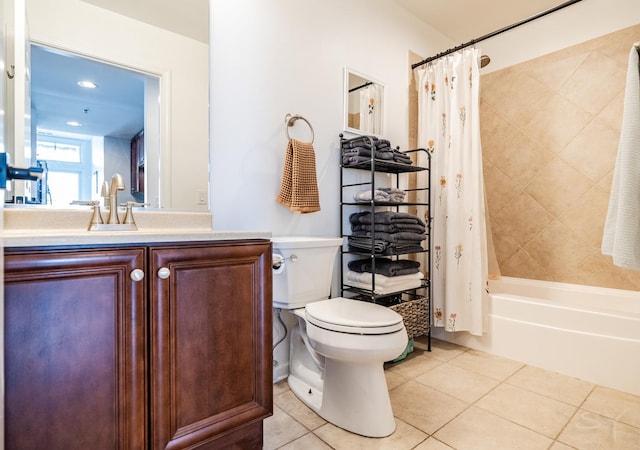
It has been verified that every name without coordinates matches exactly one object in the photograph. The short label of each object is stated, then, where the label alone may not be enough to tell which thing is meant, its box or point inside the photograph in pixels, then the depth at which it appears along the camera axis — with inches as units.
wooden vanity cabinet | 34.4
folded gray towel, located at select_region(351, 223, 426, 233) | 82.5
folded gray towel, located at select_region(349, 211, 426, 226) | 82.7
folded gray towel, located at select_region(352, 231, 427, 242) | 82.1
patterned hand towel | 74.9
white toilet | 55.4
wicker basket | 85.3
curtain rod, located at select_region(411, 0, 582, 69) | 78.1
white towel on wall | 38.8
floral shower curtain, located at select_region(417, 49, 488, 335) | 90.6
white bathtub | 71.2
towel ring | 78.3
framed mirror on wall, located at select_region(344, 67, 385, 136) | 91.1
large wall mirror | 53.0
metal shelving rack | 83.7
